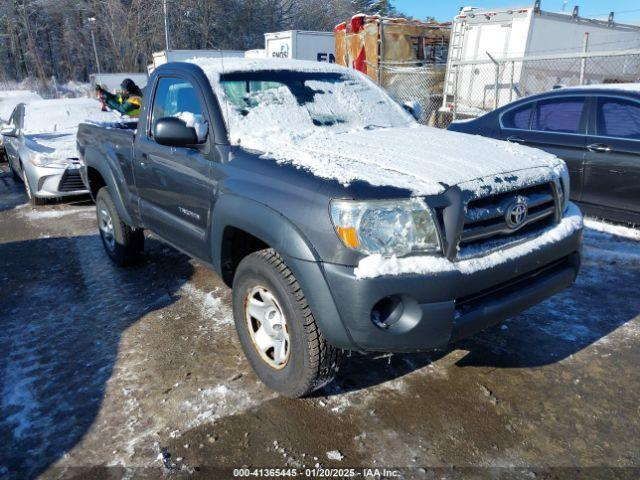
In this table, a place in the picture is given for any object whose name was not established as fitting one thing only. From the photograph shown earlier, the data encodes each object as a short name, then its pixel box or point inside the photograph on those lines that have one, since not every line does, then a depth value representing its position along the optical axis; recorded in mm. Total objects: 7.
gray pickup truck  2203
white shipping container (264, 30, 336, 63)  17984
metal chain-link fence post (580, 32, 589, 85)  8864
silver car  7176
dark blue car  4926
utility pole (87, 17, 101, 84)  51194
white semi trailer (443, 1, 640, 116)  10648
